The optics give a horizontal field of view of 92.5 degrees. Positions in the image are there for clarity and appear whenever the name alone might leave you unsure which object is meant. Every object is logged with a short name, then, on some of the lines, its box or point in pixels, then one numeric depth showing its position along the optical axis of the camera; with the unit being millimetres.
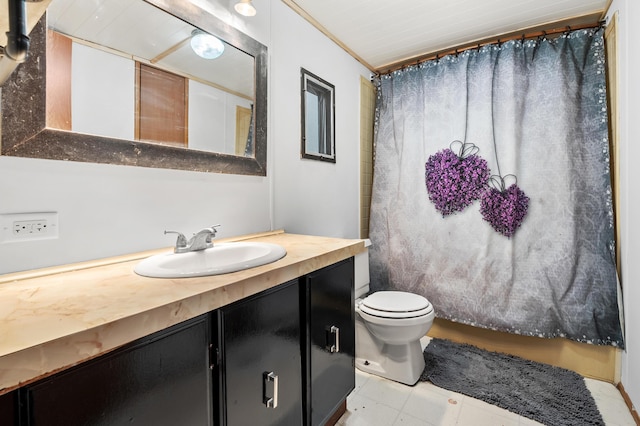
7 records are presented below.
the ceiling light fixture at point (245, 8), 1465
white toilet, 1765
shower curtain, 1816
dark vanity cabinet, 585
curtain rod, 1904
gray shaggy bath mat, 1575
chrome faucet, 1201
